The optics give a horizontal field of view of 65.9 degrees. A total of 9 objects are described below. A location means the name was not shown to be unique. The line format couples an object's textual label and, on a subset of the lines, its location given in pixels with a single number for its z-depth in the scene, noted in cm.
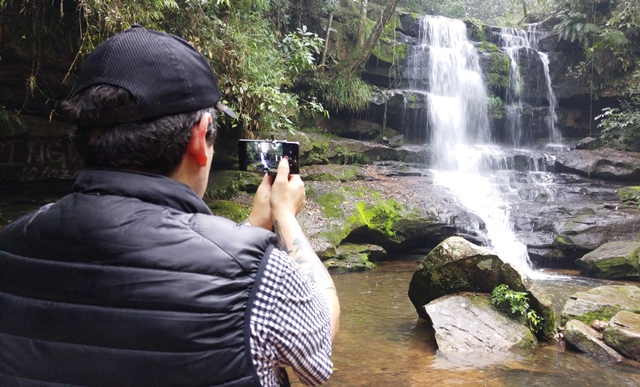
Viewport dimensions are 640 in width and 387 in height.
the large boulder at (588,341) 504
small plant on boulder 556
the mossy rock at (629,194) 1272
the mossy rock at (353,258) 960
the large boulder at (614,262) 973
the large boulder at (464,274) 578
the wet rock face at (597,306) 584
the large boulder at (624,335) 499
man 101
